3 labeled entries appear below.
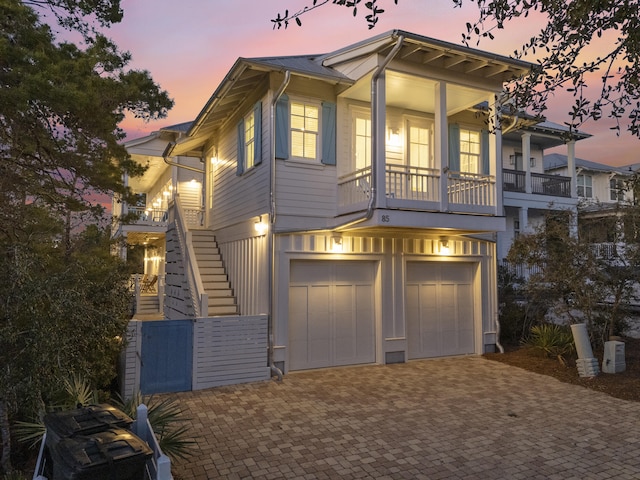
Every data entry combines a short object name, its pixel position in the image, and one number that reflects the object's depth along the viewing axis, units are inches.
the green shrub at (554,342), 407.5
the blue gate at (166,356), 303.6
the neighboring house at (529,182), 785.6
